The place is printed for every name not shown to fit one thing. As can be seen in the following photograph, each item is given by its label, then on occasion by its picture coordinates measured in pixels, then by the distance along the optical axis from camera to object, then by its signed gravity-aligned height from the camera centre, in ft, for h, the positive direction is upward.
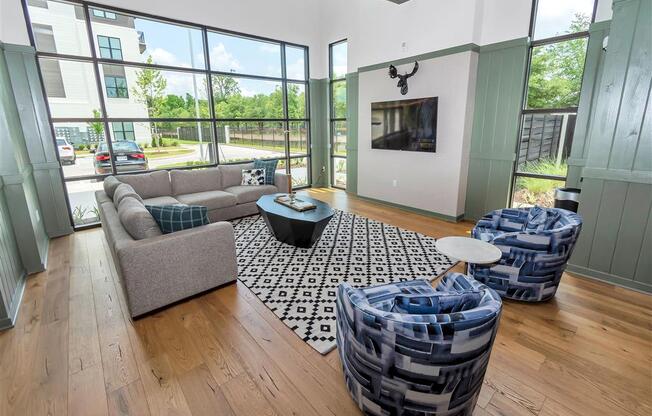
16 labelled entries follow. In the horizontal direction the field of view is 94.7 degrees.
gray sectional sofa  7.82 -3.16
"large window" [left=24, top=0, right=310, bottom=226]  13.89 +2.63
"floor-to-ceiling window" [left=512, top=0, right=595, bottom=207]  12.00 +1.57
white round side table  7.55 -3.01
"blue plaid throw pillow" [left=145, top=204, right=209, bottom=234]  8.54 -2.18
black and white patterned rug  8.31 -4.62
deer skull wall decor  16.26 +3.12
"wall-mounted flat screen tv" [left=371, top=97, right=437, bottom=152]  15.82 +0.58
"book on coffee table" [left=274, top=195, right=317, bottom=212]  12.79 -2.87
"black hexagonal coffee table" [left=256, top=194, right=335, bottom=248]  11.82 -3.34
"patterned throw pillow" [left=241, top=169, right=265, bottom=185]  17.74 -2.25
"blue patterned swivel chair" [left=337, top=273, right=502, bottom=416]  4.20 -3.08
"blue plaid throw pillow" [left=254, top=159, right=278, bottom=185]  18.13 -1.75
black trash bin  11.30 -2.44
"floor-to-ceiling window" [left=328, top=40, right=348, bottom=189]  21.75 +1.90
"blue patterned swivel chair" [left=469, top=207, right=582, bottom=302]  8.01 -3.34
